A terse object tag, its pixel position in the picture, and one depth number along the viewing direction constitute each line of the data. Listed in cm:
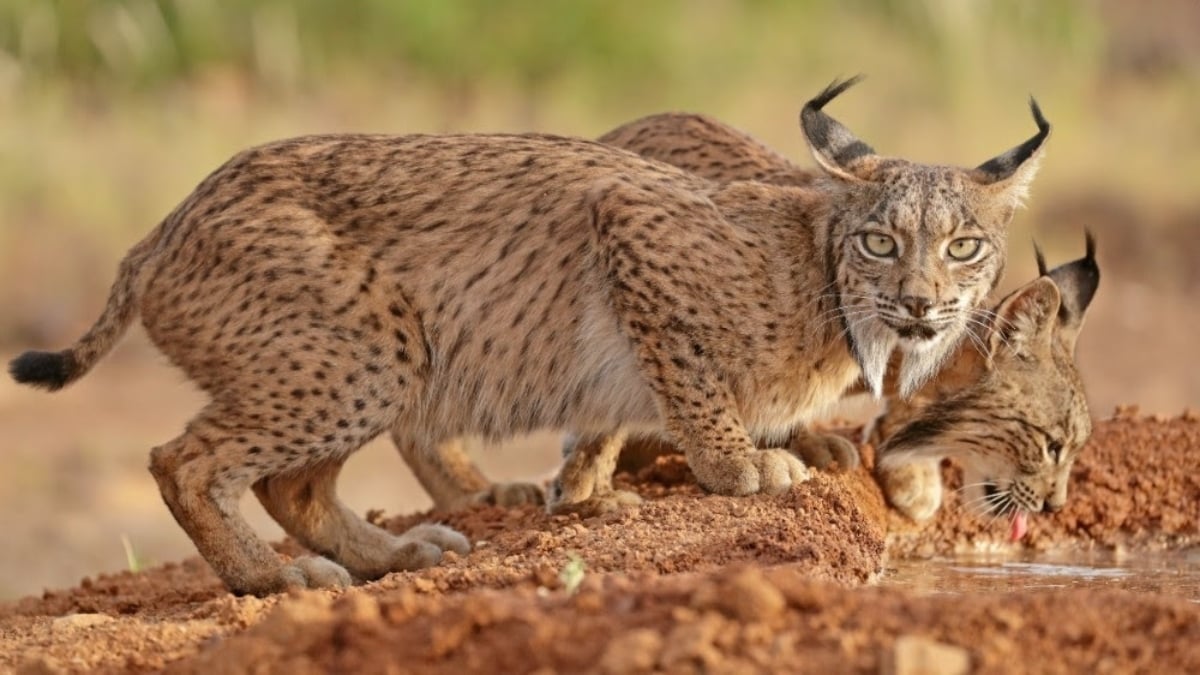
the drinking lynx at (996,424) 1298
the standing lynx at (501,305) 1183
